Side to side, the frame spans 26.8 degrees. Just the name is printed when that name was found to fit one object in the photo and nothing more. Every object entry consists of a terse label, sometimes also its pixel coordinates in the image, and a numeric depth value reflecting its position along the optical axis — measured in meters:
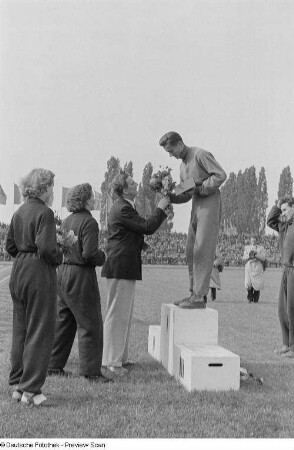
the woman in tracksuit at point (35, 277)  4.87
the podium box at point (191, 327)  6.41
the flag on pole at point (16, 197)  32.12
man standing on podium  6.46
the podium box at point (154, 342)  7.39
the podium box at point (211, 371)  5.65
